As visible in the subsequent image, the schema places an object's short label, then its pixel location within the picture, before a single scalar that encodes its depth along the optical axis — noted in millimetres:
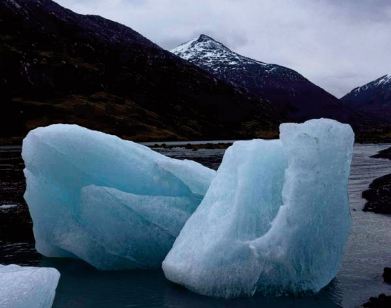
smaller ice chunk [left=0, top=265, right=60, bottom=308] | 10388
